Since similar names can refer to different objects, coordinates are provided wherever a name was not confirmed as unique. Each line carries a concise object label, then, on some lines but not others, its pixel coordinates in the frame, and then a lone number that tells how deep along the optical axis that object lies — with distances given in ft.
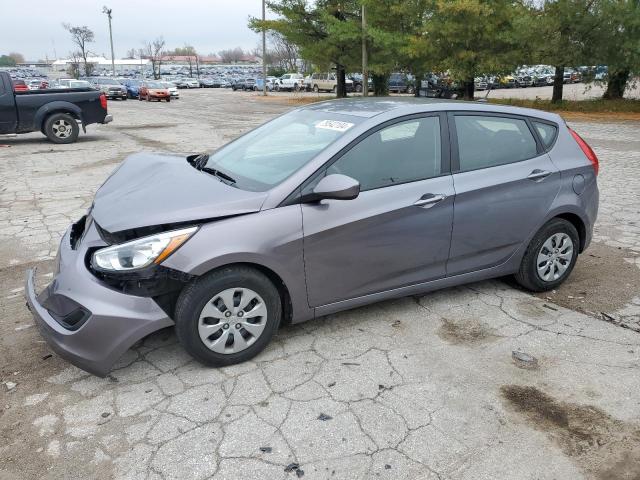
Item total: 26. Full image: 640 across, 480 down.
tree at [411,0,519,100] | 74.28
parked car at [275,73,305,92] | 160.13
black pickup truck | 41.32
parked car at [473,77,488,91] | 134.21
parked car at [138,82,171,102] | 117.70
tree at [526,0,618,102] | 67.56
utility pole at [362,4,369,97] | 91.01
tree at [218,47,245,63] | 526.78
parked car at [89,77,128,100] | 122.31
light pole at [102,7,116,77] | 222.28
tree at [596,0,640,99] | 63.00
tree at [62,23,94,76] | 257.75
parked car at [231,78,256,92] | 173.59
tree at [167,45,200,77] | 469.90
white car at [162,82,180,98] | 127.24
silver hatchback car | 9.84
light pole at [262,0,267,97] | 130.00
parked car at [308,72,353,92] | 140.67
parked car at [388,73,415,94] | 130.78
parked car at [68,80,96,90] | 106.59
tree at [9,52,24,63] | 494.18
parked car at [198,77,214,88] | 210.38
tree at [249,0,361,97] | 97.71
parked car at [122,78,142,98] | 126.82
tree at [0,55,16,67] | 403.83
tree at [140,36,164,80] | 327.88
